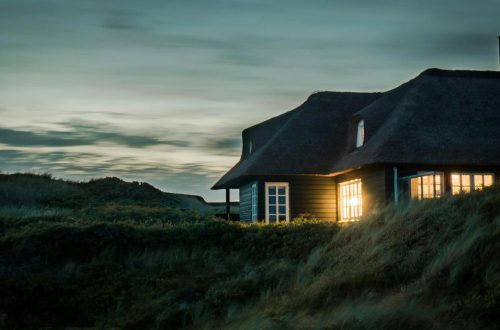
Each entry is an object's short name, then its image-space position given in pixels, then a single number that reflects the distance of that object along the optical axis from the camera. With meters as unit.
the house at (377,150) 23.39
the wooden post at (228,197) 37.32
